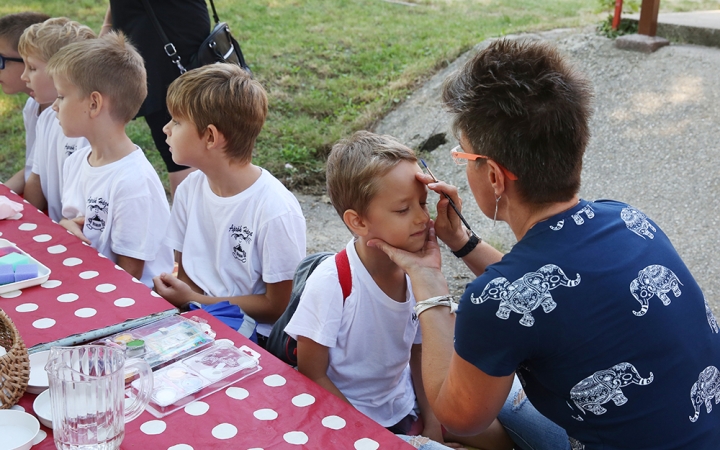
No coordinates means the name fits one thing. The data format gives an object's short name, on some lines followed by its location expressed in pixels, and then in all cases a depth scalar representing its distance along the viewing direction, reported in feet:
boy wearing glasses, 11.97
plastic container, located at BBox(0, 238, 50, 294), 6.32
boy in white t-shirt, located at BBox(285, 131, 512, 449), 6.36
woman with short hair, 4.66
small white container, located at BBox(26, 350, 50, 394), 4.82
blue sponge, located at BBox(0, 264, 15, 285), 6.37
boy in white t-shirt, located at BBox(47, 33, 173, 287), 8.89
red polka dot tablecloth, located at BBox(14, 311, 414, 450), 4.49
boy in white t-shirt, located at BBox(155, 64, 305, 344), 8.21
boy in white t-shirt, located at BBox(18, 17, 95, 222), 10.85
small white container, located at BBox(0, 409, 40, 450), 4.23
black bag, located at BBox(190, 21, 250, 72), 12.33
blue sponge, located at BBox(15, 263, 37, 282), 6.43
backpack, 6.55
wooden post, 19.43
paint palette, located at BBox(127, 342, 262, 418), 4.82
